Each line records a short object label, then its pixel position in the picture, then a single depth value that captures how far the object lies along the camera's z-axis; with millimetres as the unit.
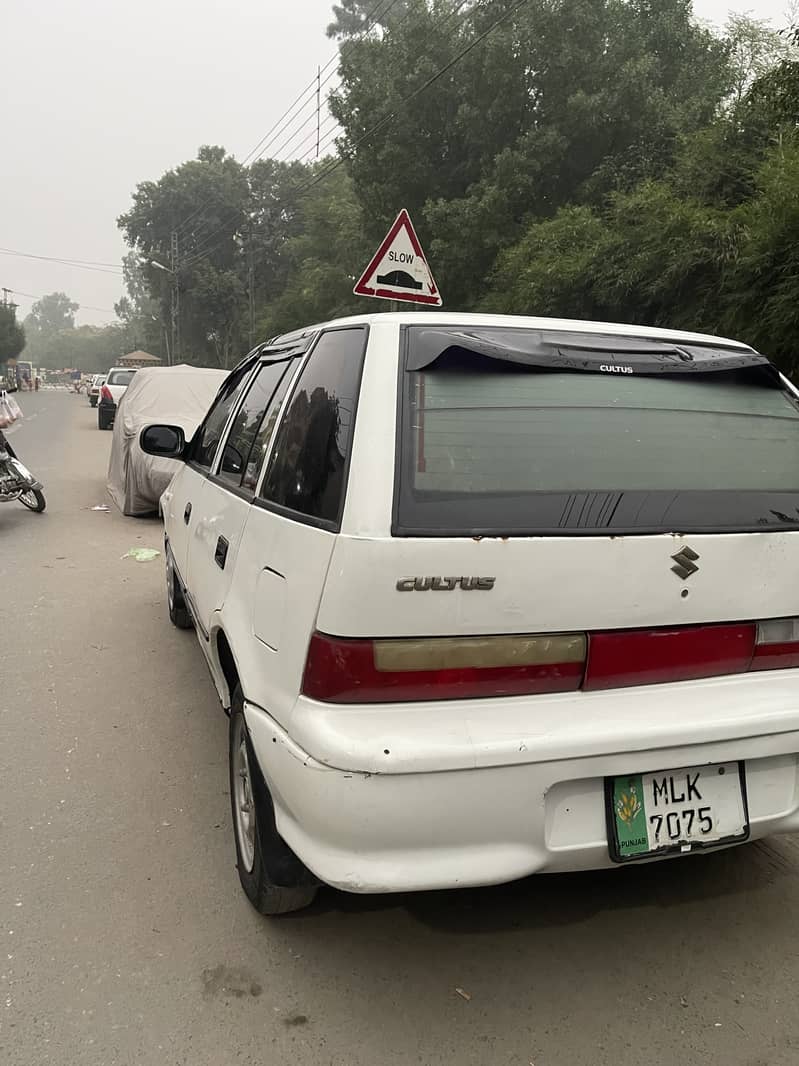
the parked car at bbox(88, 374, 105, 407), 33562
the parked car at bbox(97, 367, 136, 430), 22031
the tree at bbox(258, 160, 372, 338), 24361
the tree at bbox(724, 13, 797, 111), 15072
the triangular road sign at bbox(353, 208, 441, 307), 6703
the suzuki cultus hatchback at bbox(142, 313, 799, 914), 1849
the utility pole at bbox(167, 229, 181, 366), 47153
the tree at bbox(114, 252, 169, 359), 72044
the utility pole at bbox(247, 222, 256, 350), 37281
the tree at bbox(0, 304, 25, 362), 66844
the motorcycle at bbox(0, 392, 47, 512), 8562
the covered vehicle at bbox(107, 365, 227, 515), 9000
